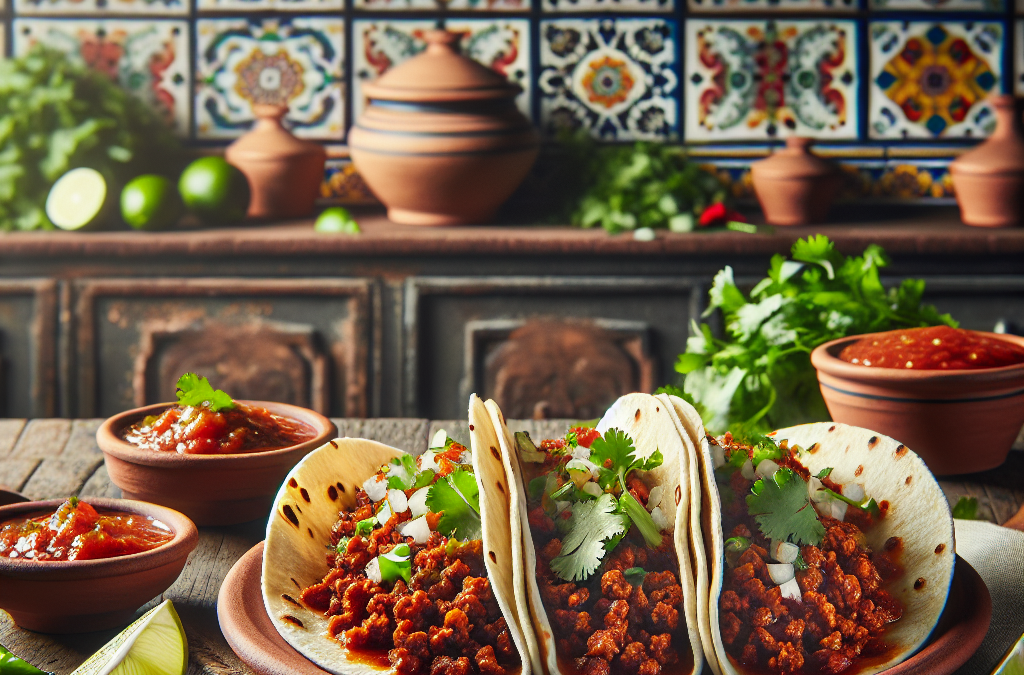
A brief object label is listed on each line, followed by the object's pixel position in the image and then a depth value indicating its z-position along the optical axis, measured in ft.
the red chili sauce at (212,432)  5.36
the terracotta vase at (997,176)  8.42
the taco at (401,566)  3.65
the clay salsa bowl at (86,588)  4.02
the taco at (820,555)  3.73
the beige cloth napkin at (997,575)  4.10
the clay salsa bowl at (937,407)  5.81
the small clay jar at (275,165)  8.55
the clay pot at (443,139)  8.34
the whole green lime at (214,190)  8.41
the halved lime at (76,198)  8.32
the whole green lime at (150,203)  8.31
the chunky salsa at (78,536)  4.29
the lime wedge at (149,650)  3.36
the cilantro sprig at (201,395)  5.55
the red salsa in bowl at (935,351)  6.01
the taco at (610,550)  3.65
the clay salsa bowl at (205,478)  5.17
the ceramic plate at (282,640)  3.46
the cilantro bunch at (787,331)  6.76
